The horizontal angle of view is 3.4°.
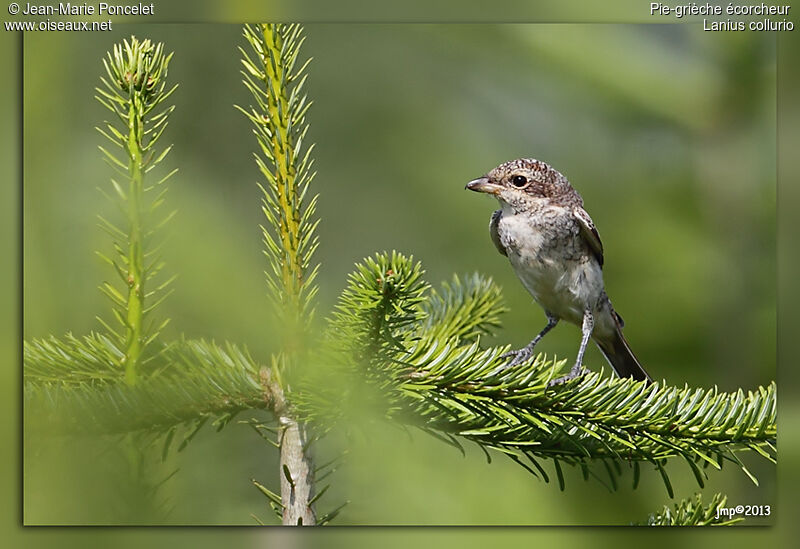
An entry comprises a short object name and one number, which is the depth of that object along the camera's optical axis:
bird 4.85
